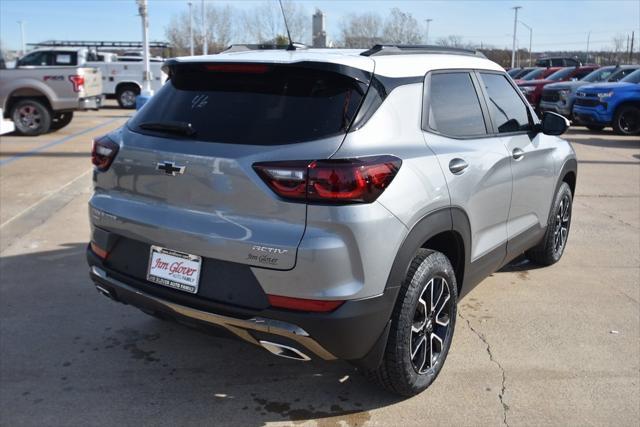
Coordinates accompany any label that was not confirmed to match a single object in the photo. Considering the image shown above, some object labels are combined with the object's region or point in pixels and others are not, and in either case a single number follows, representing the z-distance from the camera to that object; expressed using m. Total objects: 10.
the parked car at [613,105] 15.08
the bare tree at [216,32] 57.17
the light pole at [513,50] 55.46
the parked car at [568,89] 17.58
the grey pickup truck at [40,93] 13.41
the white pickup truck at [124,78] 21.70
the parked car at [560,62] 28.22
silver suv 2.58
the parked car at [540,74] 24.00
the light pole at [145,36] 17.45
